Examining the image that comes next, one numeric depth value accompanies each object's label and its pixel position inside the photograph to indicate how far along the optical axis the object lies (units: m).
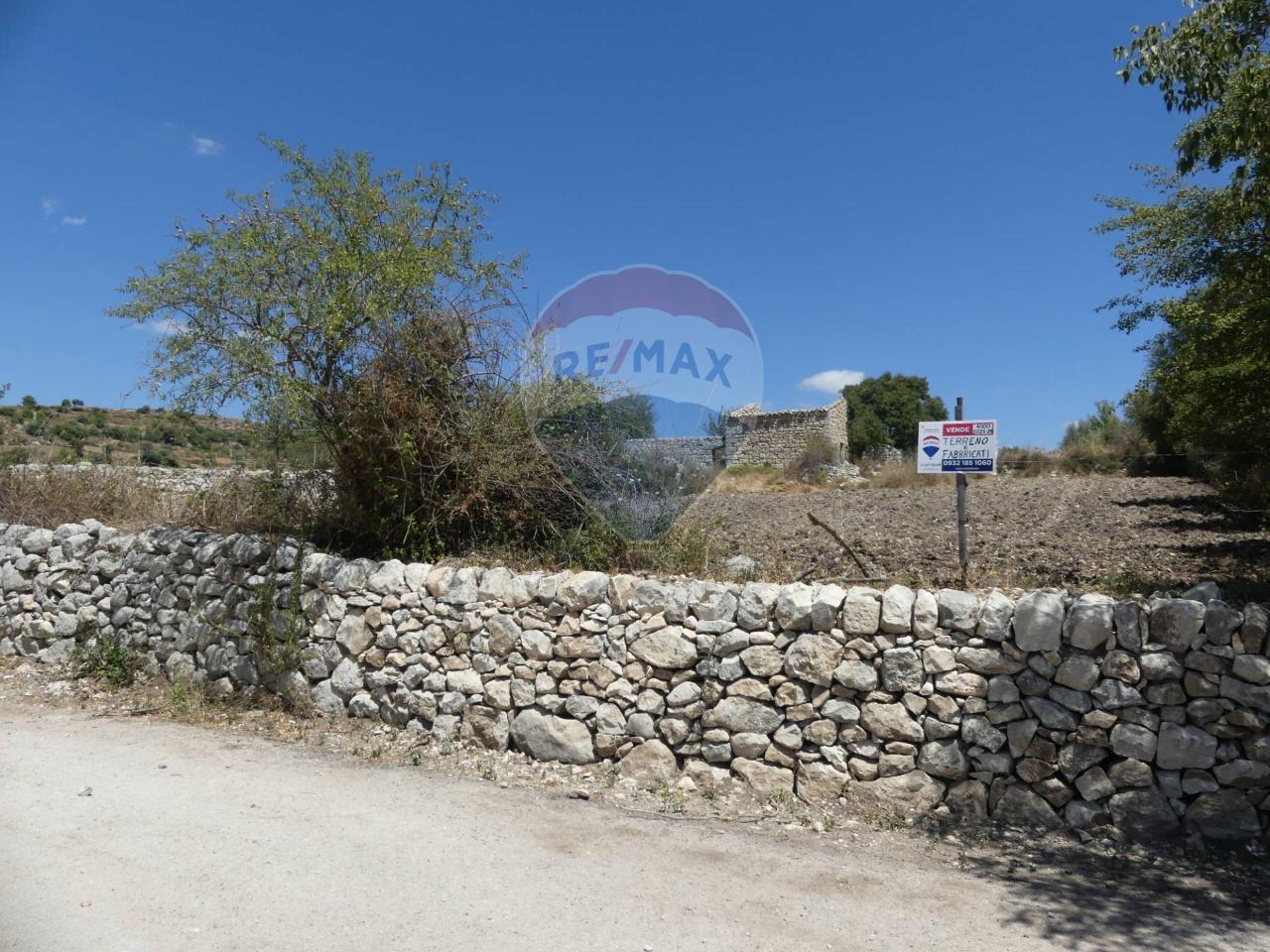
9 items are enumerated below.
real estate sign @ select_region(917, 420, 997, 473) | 6.50
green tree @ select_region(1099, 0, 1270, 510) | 5.76
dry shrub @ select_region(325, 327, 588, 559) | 7.40
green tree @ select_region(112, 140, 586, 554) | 7.46
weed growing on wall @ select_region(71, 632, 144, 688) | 8.38
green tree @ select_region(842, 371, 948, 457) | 39.38
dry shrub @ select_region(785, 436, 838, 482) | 24.92
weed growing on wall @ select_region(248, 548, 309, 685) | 7.34
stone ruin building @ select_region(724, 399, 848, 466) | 26.72
